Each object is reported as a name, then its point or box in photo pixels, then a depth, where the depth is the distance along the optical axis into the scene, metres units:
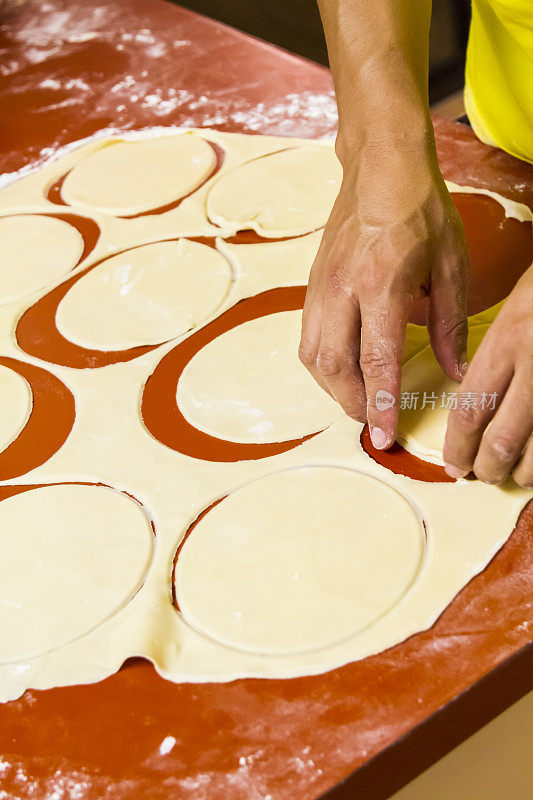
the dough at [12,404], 1.21
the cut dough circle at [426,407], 1.14
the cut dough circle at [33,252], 1.33
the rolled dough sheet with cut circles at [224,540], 1.07
